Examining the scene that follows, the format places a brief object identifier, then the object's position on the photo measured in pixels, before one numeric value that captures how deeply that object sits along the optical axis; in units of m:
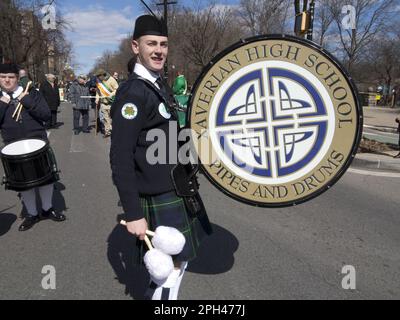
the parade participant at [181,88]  5.82
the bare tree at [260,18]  22.88
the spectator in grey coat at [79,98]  11.09
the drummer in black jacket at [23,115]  3.74
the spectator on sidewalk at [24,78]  9.17
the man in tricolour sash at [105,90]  10.03
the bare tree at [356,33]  23.90
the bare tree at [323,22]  26.30
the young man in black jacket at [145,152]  1.80
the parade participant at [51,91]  10.84
